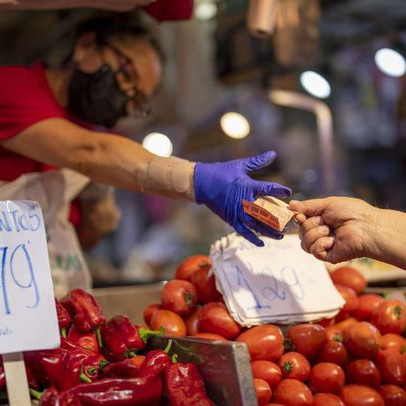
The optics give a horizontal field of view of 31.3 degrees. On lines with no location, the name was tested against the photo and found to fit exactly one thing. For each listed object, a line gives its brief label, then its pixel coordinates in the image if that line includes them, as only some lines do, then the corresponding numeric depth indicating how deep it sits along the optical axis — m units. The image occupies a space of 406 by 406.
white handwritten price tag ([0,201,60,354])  1.72
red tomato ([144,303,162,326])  2.53
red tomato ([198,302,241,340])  2.33
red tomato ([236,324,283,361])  2.21
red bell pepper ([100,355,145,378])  1.88
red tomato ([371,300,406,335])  2.52
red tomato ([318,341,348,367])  2.35
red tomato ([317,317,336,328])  2.54
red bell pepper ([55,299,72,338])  2.11
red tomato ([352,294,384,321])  2.61
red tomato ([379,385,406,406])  2.27
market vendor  2.55
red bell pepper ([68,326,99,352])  2.10
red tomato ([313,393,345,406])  2.12
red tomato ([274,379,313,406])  2.08
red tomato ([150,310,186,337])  2.38
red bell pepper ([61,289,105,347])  2.16
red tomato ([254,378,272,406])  2.04
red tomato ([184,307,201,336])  2.45
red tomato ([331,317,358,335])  2.53
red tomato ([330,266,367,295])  2.80
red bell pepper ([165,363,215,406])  1.79
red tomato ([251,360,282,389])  2.13
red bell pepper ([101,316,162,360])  2.08
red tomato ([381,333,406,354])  2.44
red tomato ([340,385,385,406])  2.19
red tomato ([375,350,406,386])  2.34
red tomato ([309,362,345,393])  2.22
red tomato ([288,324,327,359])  2.32
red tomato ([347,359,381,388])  2.32
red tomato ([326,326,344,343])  2.44
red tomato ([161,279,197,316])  2.47
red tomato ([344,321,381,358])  2.38
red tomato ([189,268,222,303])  2.53
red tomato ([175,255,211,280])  2.65
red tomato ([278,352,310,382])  2.21
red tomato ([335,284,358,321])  2.61
